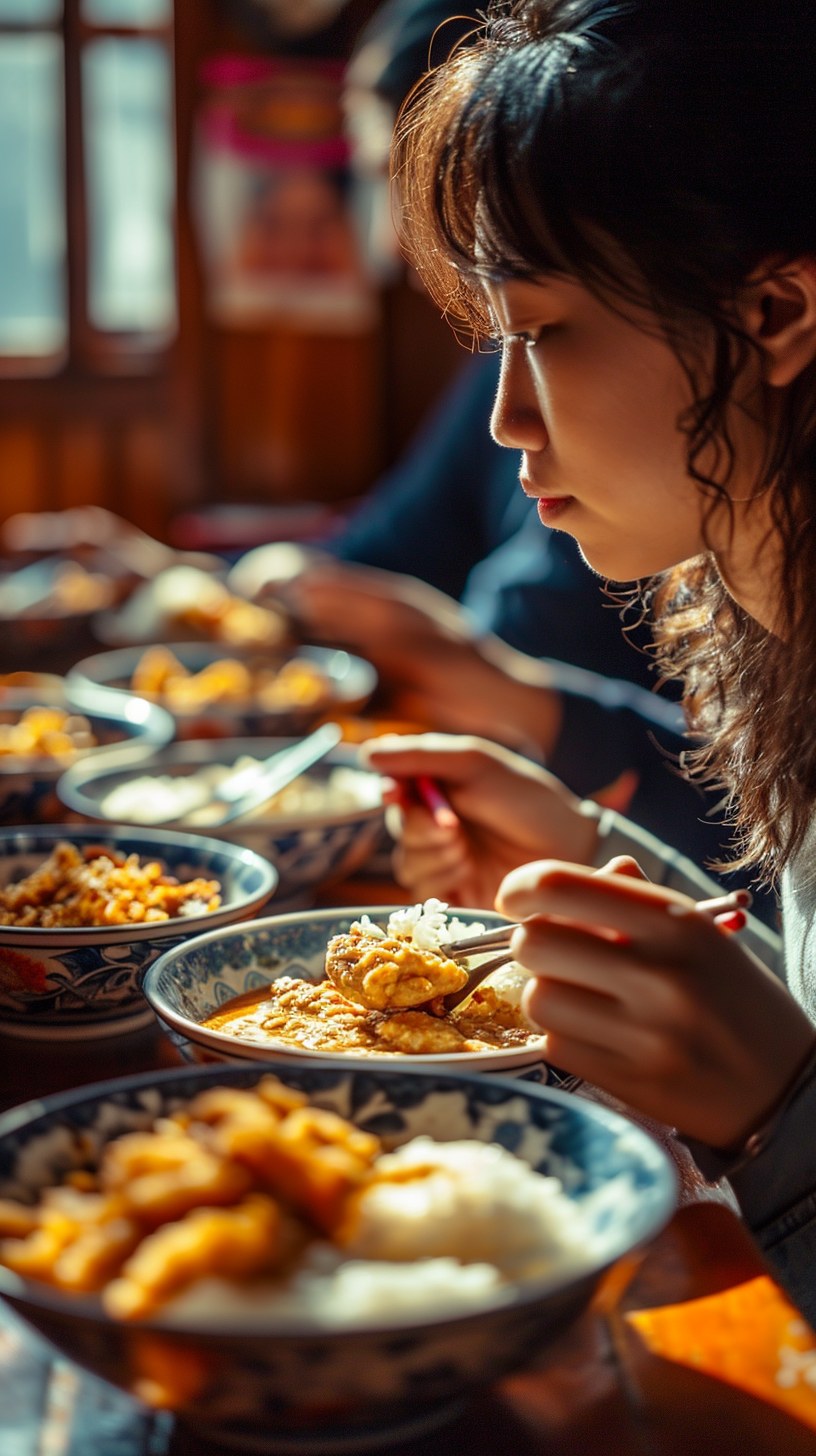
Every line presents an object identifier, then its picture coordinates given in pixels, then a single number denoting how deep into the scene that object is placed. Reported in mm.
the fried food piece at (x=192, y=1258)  481
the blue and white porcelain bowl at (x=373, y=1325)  473
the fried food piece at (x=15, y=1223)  553
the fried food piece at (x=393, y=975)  869
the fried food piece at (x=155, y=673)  2033
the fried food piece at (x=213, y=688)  1931
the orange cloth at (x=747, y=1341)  592
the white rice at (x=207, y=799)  1391
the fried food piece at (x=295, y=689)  1831
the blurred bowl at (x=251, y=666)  1737
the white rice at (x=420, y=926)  925
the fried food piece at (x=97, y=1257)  504
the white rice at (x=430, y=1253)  488
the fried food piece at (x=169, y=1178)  520
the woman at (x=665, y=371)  701
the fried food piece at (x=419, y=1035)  822
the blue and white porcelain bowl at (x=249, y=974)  748
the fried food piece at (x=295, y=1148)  529
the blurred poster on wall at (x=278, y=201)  5207
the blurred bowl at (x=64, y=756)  1441
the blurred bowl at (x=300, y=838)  1268
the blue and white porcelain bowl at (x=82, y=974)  939
